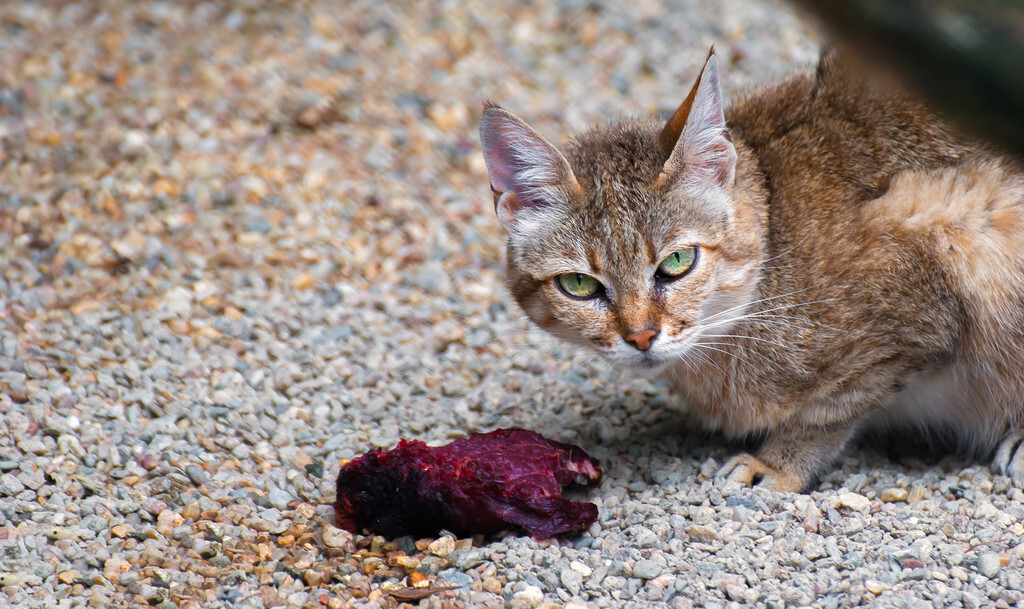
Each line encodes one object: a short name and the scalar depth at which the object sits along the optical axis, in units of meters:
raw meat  6.54
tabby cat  6.70
